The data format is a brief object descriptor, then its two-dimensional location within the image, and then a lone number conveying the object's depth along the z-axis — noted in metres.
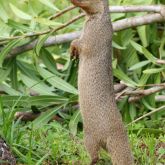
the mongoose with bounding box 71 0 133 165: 7.07
